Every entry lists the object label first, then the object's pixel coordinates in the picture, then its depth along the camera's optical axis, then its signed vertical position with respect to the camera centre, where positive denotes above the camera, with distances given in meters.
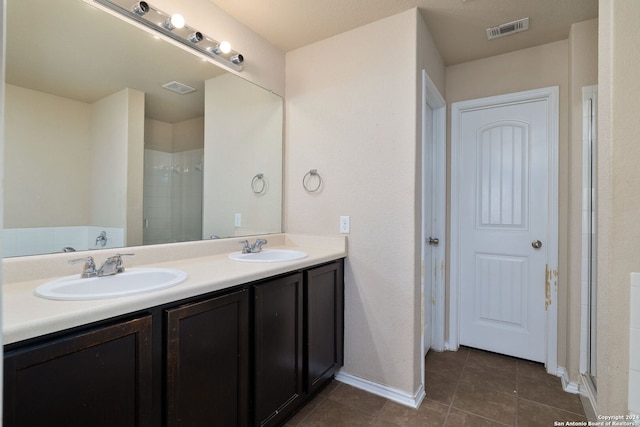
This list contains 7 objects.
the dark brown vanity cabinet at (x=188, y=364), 0.85 -0.54
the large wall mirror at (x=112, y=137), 1.28 +0.39
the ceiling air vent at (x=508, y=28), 2.03 +1.26
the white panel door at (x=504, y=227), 2.36 -0.10
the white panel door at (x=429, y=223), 2.53 -0.07
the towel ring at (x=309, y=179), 2.26 +0.25
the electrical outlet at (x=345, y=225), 2.13 -0.08
